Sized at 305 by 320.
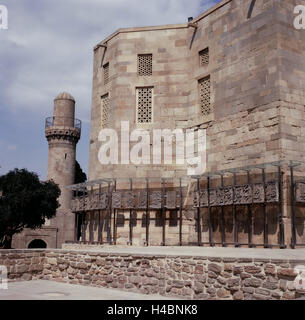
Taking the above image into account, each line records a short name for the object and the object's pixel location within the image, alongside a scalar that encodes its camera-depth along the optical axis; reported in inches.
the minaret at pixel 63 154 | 1391.5
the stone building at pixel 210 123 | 538.9
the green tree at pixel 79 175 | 1699.1
